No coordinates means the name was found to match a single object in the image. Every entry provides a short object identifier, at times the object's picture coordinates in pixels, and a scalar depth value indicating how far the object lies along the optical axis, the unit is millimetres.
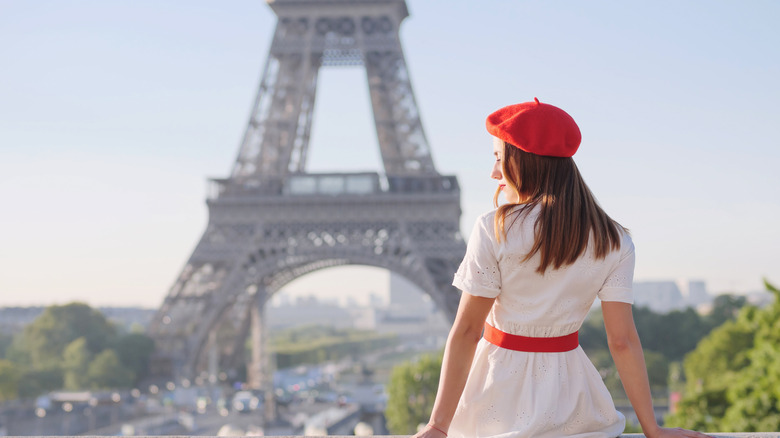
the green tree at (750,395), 14336
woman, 2986
